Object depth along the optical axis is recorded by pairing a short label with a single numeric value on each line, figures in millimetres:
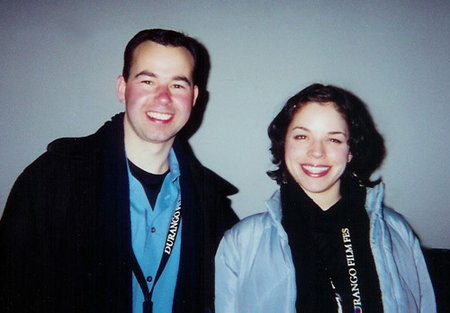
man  641
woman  653
